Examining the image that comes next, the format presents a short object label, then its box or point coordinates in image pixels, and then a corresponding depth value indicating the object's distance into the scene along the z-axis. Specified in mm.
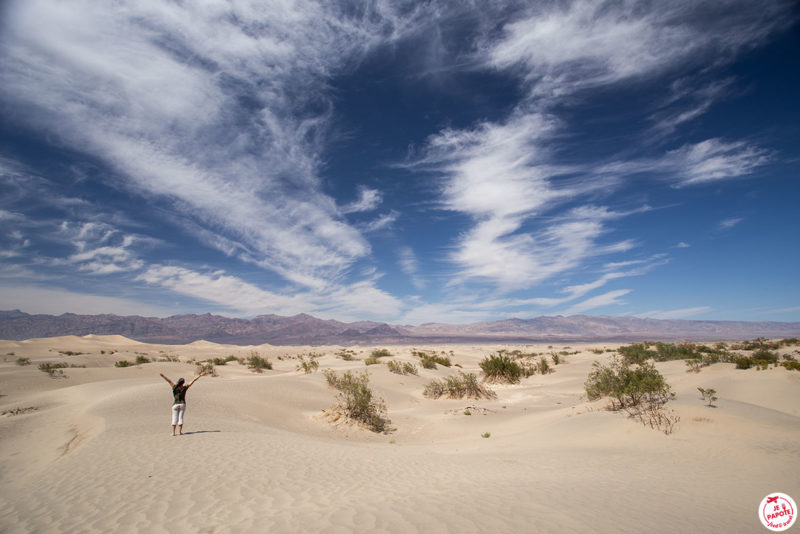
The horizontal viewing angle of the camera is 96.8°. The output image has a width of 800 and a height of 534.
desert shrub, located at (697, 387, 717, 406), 8995
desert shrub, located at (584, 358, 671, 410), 9664
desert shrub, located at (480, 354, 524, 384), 23328
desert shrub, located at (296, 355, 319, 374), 27334
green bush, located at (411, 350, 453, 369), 29734
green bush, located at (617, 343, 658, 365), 24753
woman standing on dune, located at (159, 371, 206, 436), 9523
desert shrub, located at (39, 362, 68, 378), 22769
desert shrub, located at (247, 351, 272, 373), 30091
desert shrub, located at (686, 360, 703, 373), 18620
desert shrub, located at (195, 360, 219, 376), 24844
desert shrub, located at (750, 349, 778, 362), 21681
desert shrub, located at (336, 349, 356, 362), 38125
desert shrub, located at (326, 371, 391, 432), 13875
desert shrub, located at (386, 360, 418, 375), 24473
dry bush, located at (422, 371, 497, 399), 18062
